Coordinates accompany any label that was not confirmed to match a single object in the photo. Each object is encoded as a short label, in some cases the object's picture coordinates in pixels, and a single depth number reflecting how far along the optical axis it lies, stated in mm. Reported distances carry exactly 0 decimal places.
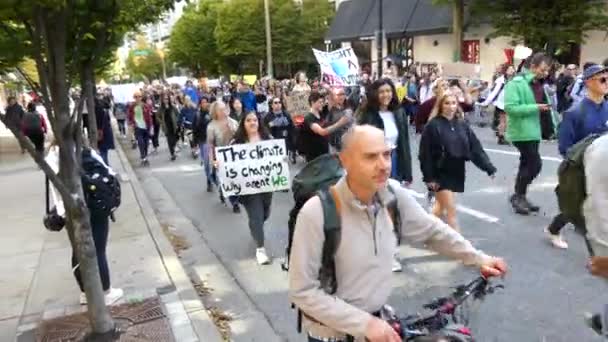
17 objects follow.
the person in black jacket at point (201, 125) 11242
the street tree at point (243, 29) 43562
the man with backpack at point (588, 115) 4863
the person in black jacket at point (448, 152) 5586
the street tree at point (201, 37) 59281
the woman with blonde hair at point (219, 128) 7629
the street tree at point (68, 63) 3834
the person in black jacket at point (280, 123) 10837
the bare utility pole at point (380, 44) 20344
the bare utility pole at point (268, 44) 34703
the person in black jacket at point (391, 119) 5621
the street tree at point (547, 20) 21500
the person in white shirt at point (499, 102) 11109
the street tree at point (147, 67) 98538
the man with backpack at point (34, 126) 15516
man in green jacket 6559
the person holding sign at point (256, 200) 6195
